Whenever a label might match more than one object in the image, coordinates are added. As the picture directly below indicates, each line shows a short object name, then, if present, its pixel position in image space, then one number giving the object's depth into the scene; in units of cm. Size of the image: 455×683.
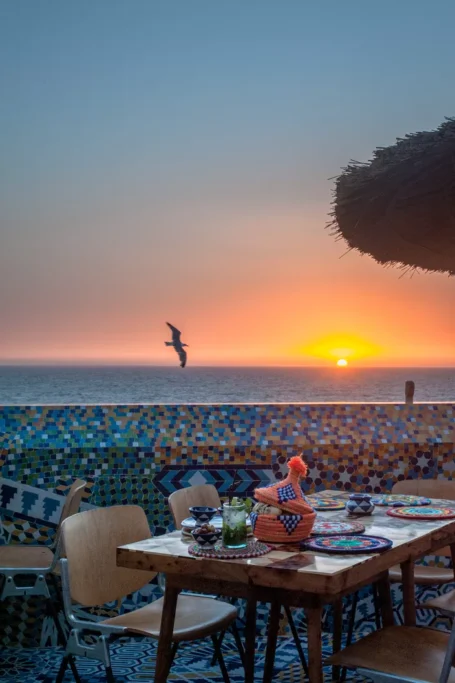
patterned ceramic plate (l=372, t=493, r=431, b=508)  365
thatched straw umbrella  412
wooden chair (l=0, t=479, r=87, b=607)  388
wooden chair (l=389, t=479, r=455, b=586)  396
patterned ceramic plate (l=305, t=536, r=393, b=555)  267
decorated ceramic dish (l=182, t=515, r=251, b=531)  304
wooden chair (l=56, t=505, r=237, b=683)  290
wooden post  530
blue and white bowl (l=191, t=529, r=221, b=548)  275
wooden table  246
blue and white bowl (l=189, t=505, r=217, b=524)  302
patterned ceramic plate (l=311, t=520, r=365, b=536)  296
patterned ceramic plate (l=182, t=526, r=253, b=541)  294
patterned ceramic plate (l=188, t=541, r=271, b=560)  261
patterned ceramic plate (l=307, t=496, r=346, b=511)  354
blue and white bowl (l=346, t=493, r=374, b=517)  337
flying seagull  827
